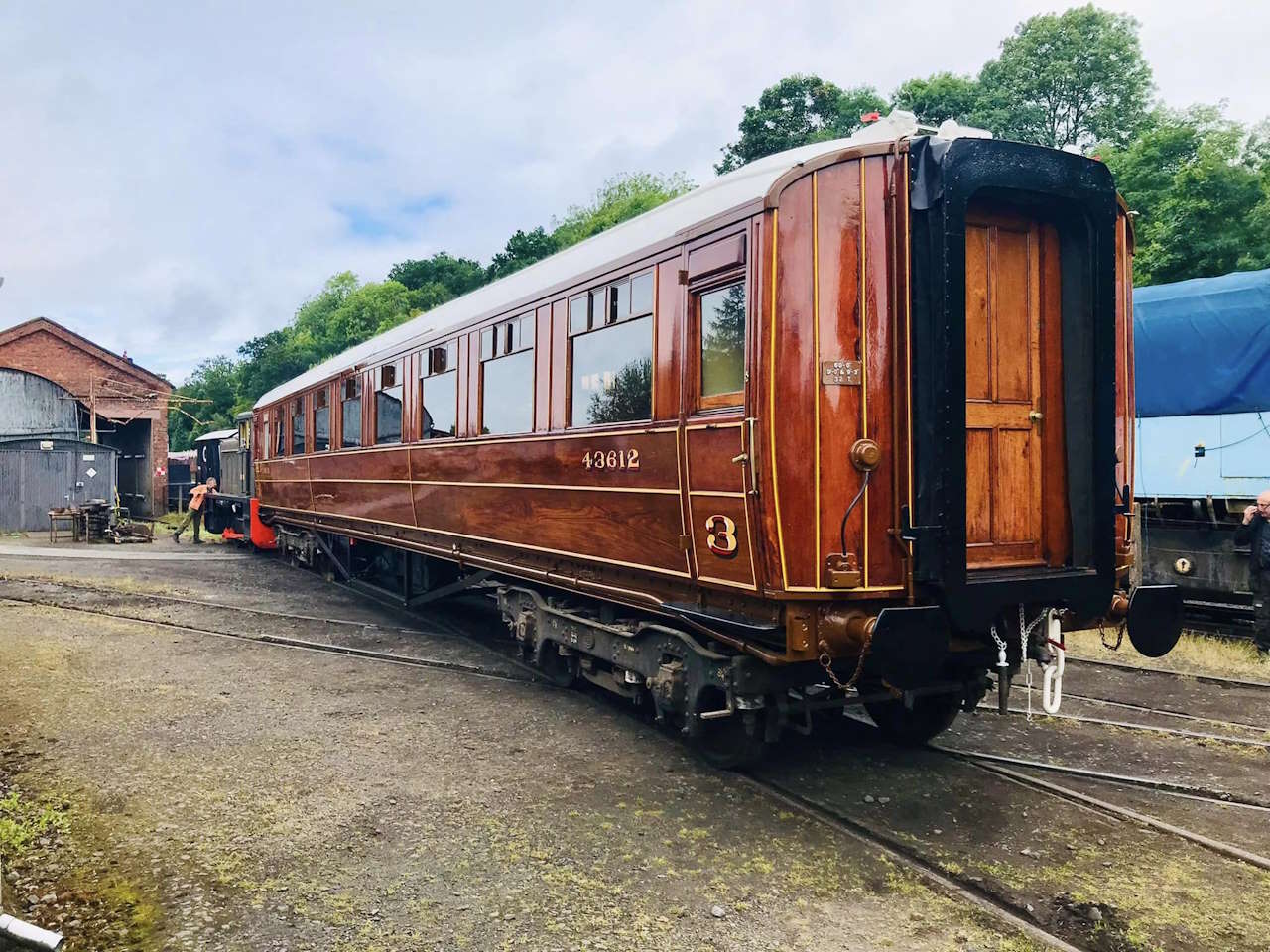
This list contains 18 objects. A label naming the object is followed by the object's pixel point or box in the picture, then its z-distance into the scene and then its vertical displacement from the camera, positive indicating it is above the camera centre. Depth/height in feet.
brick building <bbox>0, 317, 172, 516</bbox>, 108.78 +11.12
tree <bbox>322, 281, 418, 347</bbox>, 178.60 +35.52
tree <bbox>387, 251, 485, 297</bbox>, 183.62 +44.33
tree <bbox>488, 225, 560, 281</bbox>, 154.30 +39.65
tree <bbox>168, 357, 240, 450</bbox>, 216.95 +19.57
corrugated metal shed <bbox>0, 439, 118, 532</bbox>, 85.71 +0.77
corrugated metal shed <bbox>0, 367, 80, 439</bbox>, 93.97 +8.18
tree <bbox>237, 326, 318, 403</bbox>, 202.18 +26.98
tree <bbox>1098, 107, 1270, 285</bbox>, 59.31 +17.23
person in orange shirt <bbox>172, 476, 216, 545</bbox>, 71.46 -1.25
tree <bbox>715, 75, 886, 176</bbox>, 135.74 +54.85
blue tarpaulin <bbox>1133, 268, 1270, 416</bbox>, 28.45 +4.43
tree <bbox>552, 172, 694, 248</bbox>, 176.55 +56.97
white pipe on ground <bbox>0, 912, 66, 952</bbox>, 9.95 -4.89
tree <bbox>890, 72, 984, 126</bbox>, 138.10 +59.43
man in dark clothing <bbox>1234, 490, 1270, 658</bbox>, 25.90 -2.18
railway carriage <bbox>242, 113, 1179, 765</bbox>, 14.28 +0.86
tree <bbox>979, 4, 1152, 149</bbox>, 140.46 +61.41
